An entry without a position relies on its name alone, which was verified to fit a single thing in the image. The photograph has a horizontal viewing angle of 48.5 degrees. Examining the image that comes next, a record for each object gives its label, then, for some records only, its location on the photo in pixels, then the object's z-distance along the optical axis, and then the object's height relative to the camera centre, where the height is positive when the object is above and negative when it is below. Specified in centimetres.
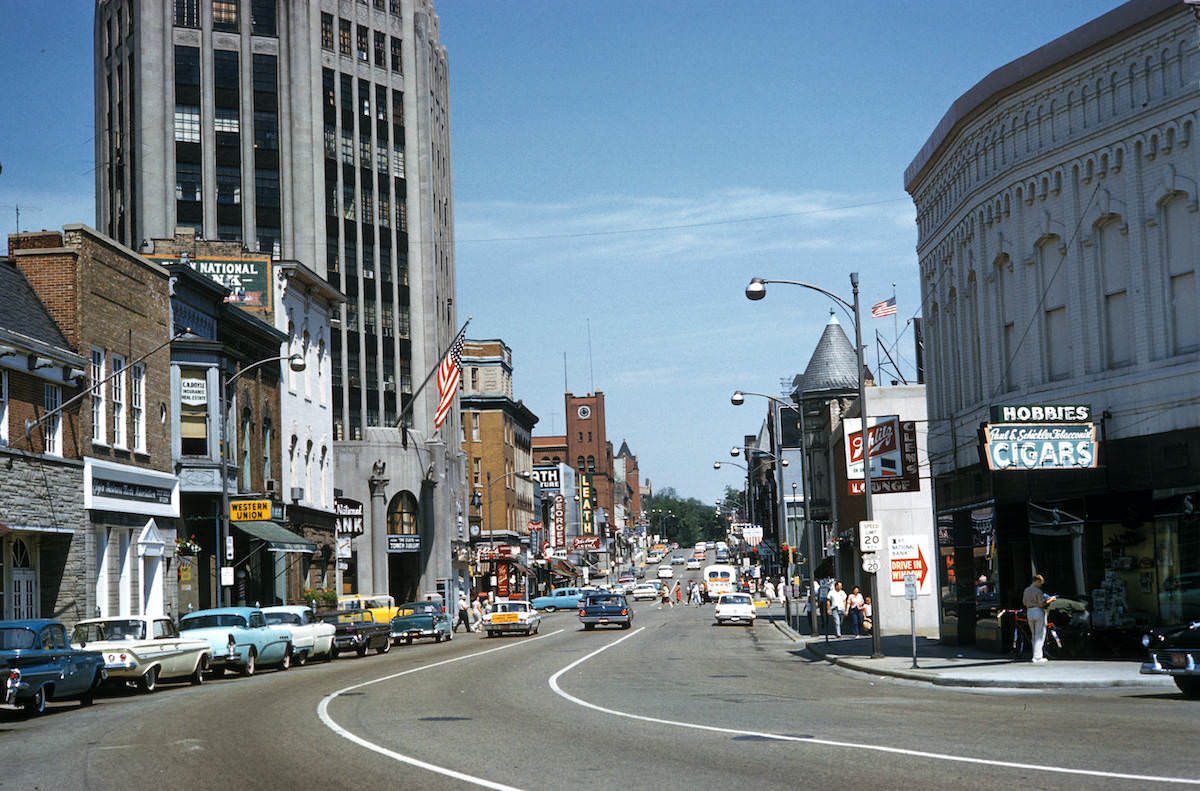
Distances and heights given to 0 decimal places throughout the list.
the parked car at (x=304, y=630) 3434 -335
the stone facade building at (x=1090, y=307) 2483 +360
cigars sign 2575 +85
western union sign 4266 -10
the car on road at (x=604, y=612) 5581 -489
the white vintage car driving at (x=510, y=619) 5322 -482
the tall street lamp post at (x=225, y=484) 3922 +71
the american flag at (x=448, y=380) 6512 +598
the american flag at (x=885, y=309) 4969 +668
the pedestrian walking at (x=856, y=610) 4225 -389
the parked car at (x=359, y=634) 3931 -394
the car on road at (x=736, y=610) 5809 -515
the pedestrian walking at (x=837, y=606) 4166 -370
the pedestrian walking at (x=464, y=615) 6325 -548
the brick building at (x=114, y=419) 3491 +260
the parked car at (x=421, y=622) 4947 -457
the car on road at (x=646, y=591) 10146 -736
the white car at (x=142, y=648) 2483 -267
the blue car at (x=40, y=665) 2005 -236
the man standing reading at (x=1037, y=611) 2530 -246
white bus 8914 -637
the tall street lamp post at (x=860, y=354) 3092 +317
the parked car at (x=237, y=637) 3011 -300
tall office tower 7512 +1969
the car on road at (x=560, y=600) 8900 -688
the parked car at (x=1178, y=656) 1880 -253
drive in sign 2931 -157
